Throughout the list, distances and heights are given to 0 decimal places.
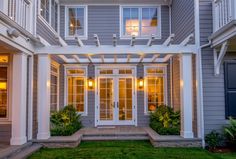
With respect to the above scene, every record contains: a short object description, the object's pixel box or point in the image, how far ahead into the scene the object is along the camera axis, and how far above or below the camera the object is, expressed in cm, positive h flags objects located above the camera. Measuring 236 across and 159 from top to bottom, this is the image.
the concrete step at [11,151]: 384 -145
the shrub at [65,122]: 560 -120
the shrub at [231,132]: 470 -121
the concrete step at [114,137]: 584 -163
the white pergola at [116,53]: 518 +73
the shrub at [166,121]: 560 -120
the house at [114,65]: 473 +78
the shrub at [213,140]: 485 -145
